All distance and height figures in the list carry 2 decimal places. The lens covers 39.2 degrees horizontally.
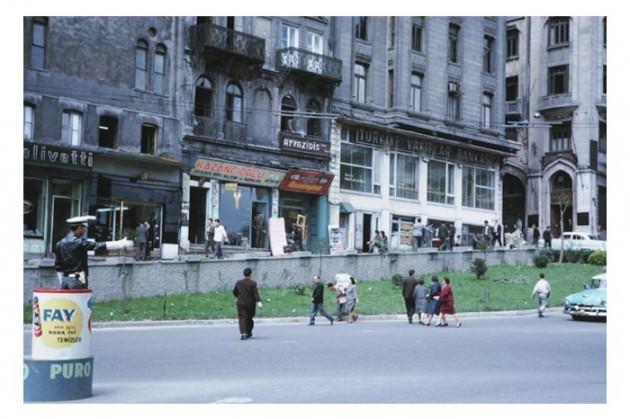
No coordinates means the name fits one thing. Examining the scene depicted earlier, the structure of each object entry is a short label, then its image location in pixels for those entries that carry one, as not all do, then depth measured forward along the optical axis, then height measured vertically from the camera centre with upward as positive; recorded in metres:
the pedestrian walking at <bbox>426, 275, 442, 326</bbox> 22.58 -1.41
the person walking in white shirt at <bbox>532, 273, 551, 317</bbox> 25.14 -1.24
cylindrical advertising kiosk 10.37 -1.29
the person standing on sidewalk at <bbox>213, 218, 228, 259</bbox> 29.55 +0.18
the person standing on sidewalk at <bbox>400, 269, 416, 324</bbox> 23.36 -1.35
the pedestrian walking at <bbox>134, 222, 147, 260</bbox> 27.06 +0.05
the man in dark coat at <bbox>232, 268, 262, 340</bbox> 17.86 -1.20
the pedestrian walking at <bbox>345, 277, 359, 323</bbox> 23.59 -1.51
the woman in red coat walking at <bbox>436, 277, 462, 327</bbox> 22.22 -1.39
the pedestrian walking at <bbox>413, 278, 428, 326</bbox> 23.22 -1.34
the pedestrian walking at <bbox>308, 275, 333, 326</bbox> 22.25 -1.43
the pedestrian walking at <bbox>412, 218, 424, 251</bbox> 36.66 +0.50
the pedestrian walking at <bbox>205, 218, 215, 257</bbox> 30.67 +0.14
